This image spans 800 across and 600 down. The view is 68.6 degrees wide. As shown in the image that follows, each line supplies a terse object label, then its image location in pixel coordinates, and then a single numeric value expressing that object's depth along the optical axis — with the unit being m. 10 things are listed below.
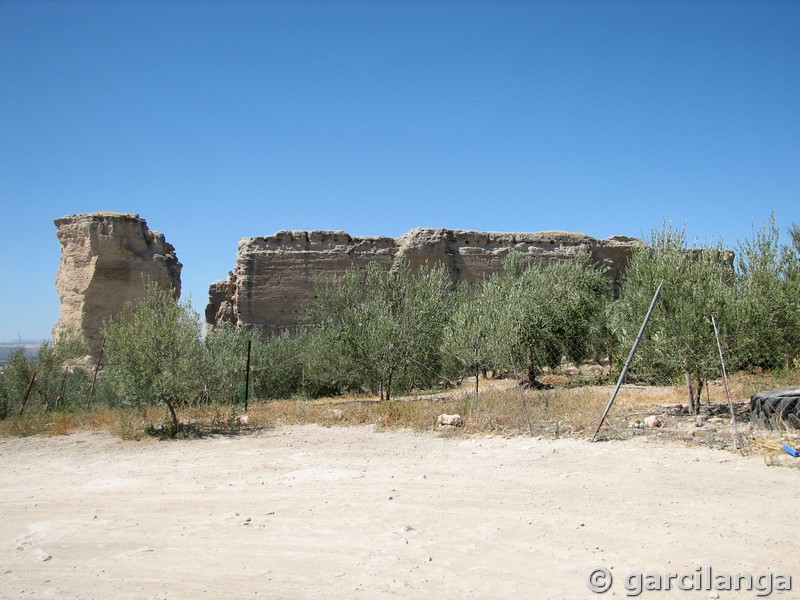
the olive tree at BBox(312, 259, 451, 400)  15.98
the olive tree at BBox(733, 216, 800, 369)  11.04
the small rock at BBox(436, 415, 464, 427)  11.46
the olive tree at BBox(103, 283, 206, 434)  11.66
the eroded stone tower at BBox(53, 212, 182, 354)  27.42
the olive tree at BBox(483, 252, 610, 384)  17.84
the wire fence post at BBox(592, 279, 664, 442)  8.37
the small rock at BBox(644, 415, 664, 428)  10.27
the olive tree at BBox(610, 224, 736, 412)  10.67
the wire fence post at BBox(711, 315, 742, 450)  8.30
